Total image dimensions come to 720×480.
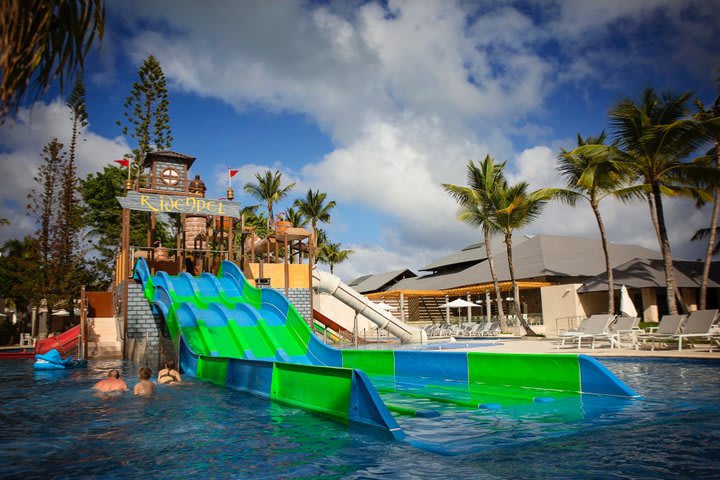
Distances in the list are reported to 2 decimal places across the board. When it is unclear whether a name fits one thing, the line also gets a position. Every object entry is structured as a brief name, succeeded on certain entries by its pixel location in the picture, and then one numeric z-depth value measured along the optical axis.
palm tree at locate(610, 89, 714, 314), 17.89
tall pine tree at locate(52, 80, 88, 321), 29.80
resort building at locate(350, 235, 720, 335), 27.88
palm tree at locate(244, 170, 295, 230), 42.22
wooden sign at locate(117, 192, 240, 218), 19.92
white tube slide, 23.53
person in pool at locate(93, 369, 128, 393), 10.05
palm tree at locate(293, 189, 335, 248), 43.62
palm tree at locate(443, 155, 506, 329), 27.83
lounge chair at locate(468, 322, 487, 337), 27.99
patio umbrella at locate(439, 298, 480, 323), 30.95
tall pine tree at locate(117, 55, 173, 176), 35.28
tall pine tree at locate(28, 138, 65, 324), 29.89
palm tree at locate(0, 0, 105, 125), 3.20
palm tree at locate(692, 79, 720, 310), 20.30
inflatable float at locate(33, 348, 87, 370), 14.54
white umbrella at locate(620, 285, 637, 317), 19.89
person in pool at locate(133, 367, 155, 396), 9.75
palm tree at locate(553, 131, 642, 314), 21.20
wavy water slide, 7.12
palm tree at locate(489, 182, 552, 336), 26.17
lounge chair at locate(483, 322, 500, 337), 28.08
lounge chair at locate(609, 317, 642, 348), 15.30
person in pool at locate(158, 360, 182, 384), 10.91
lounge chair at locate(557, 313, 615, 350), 15.90
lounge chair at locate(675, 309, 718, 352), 13.52
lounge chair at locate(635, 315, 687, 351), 14.24
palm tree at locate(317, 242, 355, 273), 50.81
